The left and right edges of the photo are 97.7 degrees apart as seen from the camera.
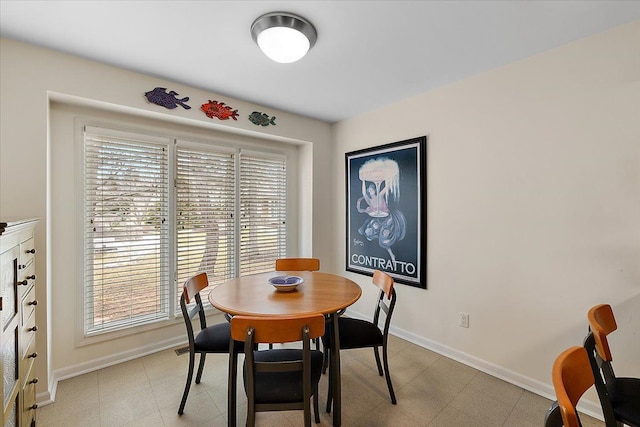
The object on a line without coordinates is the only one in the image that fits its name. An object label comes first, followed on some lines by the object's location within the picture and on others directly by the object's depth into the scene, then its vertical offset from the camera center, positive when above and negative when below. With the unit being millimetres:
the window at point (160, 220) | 2447 -9
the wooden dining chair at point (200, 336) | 1855 -828
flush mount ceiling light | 1703 +1152
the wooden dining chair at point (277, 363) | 1338 -706
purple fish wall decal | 2446 +1087
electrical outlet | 2506 -960
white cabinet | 1148 -482
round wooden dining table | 1594 -540
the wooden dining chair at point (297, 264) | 2891 -496
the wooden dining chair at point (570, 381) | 771 -547
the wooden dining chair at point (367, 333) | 1936 -846
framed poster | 2836 +57
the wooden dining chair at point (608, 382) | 1229 -820
